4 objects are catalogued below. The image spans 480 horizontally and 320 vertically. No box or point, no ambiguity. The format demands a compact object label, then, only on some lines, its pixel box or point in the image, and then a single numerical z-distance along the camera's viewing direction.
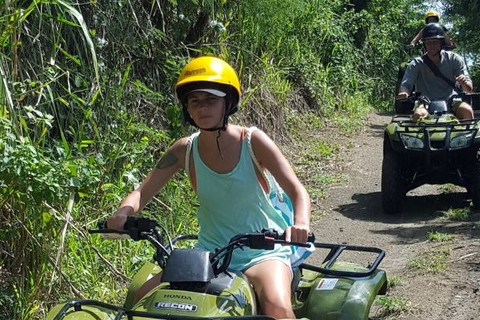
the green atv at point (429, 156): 8.20
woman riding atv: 3.60
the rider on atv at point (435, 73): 9.16
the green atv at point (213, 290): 3.15
